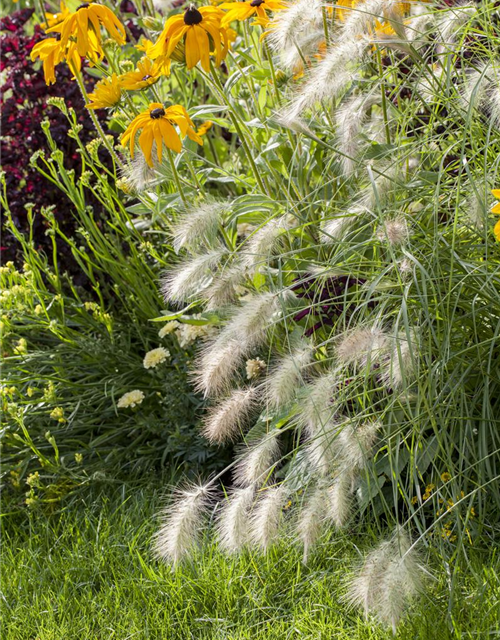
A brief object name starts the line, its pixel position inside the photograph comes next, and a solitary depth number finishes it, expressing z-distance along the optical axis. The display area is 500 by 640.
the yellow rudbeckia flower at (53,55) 2.60
